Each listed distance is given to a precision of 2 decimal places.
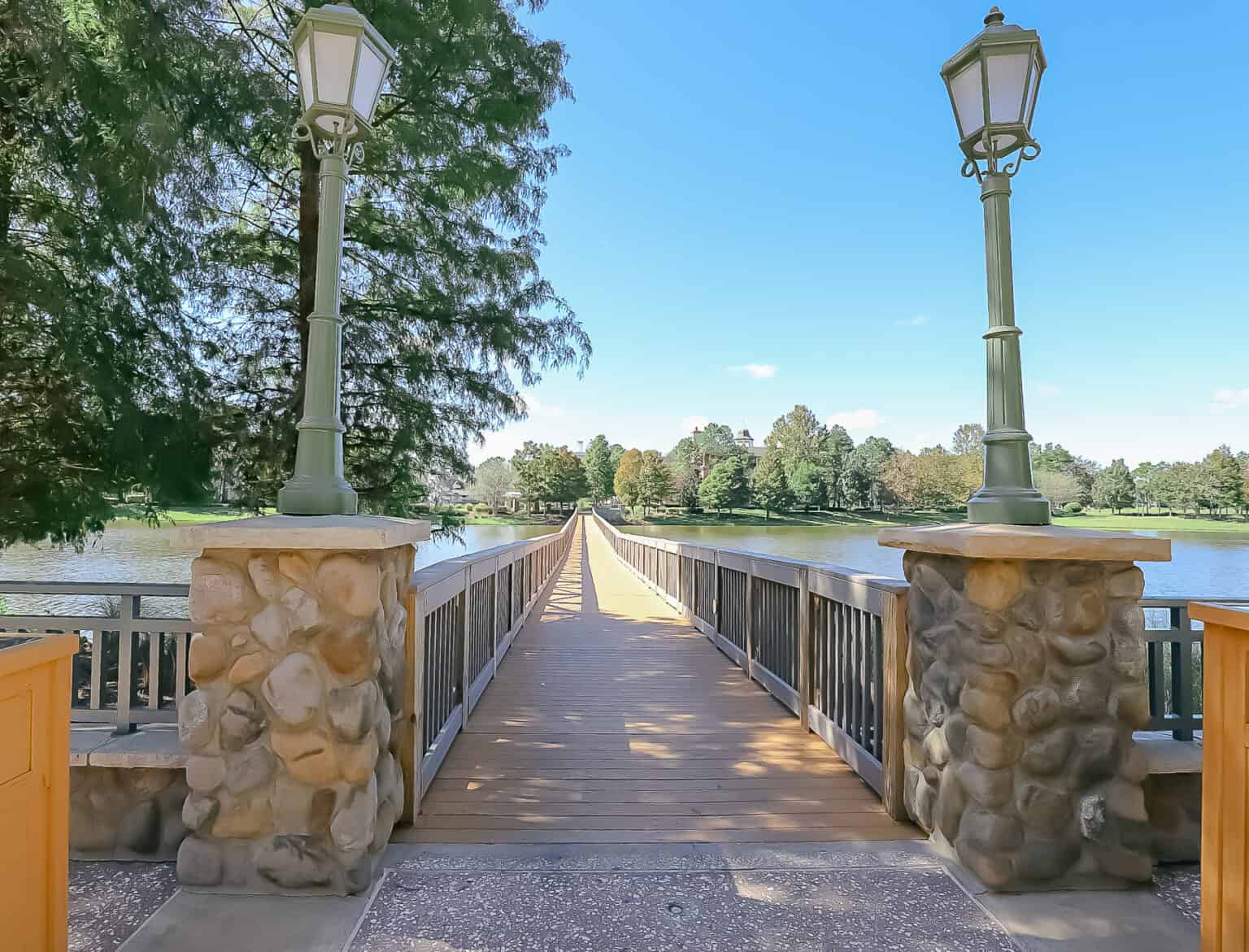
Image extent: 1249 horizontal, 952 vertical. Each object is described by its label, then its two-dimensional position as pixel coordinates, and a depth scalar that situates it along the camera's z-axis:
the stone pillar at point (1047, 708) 2.14
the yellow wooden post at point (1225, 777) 1.53
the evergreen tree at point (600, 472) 90.81
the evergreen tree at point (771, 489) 67.31
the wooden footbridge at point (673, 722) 2.59
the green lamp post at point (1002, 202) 2.40
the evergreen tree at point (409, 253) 5.18
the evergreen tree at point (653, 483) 72.81
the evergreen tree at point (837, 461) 66.50
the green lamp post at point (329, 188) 2.41
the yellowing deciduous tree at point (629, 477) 77.19
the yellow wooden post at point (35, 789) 1.31
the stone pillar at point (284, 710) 2.09
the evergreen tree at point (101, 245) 3.64
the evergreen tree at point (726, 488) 70.00
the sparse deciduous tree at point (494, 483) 80.81
